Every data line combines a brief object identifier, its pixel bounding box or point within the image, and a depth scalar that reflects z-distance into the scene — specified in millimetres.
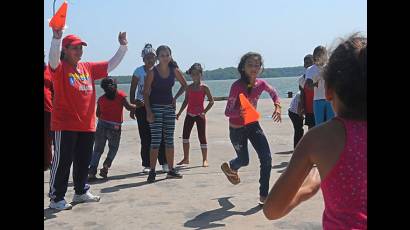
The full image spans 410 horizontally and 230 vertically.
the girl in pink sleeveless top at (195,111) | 9148
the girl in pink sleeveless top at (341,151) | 1995
